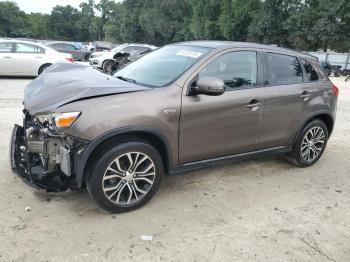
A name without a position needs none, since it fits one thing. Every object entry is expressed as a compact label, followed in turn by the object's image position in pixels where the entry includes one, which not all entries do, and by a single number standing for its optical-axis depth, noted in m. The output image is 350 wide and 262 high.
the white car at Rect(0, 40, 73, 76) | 12.66
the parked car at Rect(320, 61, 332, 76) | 28.84
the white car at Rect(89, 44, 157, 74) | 17.33
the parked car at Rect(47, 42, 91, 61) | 24.04
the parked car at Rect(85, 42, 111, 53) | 30.81
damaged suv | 3.48
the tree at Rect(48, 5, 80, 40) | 116.00
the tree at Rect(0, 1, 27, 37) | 95.25
